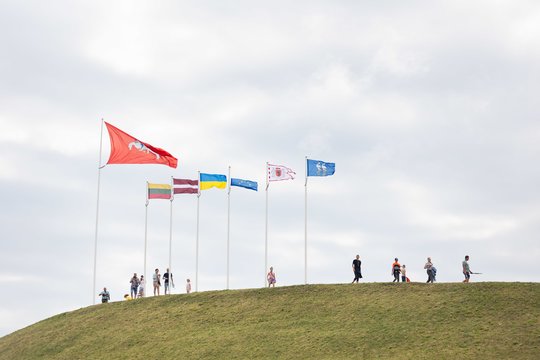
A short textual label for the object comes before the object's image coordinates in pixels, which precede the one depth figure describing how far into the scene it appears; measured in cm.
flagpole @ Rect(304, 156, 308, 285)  5894
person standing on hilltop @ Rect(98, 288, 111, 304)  6756
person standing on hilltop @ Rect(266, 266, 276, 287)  6122
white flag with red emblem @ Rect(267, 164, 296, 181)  6281
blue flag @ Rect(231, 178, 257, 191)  6512
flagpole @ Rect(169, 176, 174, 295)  6559
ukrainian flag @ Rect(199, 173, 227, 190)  6550
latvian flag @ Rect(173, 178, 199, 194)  6581
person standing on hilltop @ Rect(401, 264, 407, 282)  5753
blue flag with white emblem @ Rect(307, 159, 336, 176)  6206
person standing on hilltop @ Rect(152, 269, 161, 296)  6531
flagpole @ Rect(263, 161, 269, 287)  6166
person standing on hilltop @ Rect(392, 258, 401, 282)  5681
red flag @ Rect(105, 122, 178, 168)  6269
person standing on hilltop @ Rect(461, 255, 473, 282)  5534
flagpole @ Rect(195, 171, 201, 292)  6425
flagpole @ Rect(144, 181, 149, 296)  6596
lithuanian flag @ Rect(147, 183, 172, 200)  6656
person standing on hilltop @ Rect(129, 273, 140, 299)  6638
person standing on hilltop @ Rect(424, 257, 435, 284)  5597
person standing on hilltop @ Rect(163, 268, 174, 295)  6494
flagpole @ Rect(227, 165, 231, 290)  6432
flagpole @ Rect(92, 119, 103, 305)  6569
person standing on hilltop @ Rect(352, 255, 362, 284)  5759
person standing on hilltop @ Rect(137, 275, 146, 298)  6619
